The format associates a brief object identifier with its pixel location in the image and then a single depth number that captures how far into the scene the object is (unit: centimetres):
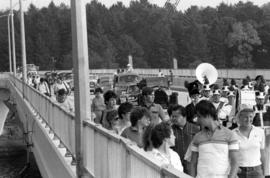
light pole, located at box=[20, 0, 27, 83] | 3468
